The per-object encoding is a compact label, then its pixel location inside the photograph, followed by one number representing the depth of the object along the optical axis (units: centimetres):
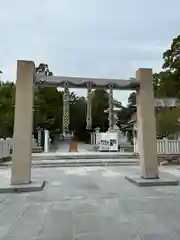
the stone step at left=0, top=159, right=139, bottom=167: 1204
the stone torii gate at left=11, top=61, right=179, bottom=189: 705
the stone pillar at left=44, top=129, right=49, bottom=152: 1857
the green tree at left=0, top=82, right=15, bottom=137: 1834
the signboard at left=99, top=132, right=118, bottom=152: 1822
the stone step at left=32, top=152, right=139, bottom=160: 1374
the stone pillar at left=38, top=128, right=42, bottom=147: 2144
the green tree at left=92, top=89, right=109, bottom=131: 2642
